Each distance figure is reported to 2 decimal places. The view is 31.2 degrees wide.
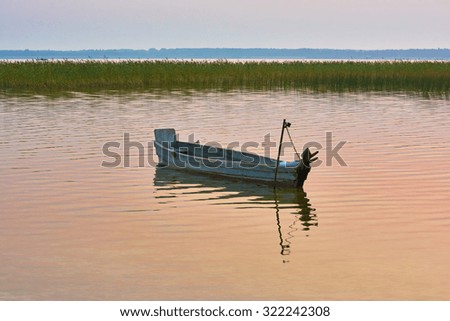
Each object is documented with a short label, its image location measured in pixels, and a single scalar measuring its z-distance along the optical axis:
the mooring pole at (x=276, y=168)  18.10
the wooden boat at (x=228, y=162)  18.03
